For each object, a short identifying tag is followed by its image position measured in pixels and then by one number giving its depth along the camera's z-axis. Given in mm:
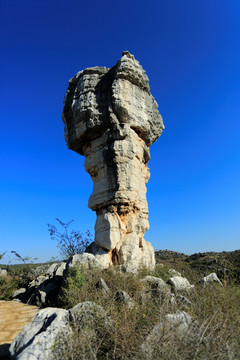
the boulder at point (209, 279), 5714
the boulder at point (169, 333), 2184
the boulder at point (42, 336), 2328
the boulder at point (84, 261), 5858
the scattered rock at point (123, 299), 3572
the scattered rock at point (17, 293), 7849
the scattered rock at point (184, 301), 3761
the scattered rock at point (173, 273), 7734
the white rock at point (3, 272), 10977
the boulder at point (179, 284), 5238
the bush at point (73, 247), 11383
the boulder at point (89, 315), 2810
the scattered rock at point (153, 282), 5105
